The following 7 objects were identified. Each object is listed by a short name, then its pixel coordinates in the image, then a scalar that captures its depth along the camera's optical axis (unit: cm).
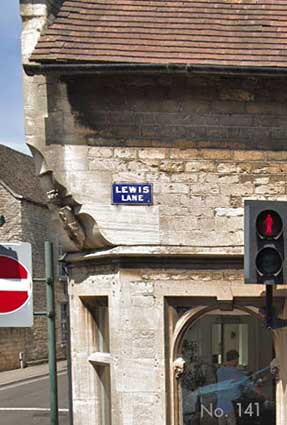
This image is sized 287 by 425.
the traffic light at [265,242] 397
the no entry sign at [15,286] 375
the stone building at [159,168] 519
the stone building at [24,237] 2173
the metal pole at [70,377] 594
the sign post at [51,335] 397
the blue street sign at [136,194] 518
